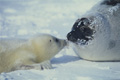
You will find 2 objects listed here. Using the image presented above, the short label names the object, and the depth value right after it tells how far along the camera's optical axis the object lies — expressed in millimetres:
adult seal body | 7062
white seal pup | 6656
